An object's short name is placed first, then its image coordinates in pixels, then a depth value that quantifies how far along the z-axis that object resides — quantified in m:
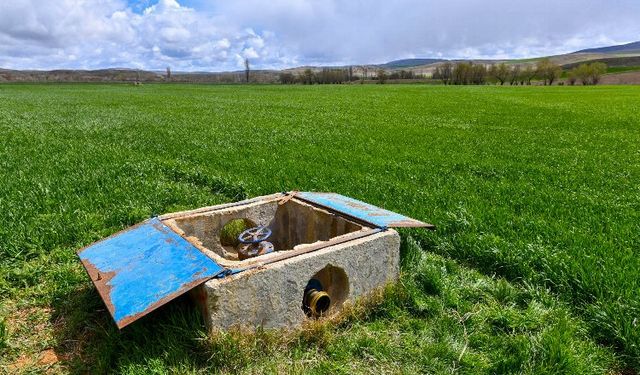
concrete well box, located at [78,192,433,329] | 3.76
